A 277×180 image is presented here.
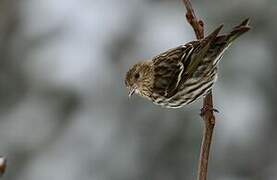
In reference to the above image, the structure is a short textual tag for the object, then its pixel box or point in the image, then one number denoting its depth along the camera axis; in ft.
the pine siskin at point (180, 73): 25.80
